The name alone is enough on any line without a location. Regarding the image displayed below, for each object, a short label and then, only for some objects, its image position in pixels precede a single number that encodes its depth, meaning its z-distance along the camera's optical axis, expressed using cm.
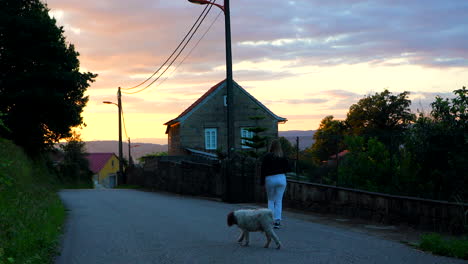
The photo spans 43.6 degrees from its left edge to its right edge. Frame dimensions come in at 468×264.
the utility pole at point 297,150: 1848
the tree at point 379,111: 7288
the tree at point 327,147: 1671
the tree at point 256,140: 3938
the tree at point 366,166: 1616
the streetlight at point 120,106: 5082
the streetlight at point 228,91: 2098
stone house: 5122
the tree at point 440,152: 1362
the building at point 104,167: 11150
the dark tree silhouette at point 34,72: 3278
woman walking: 1216
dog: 965
